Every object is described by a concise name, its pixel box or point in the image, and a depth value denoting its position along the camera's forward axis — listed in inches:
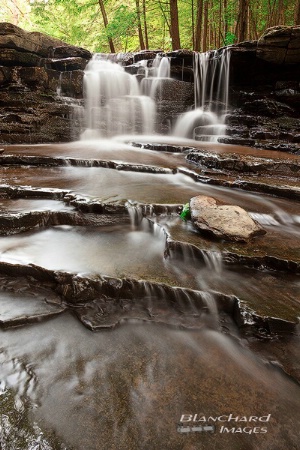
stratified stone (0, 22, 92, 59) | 423.2
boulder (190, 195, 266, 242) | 139.9
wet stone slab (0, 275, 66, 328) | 96.9
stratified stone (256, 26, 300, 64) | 399.2
